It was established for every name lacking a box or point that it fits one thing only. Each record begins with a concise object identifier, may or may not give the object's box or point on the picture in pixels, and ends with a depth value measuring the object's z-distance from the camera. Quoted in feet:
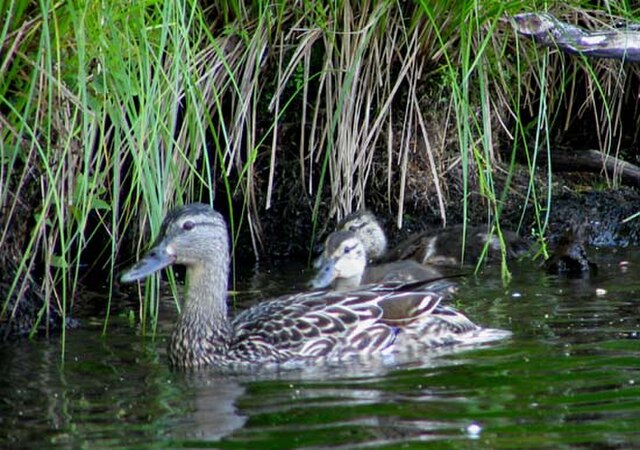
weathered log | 53.52
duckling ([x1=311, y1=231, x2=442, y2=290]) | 50.96
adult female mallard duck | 42.04
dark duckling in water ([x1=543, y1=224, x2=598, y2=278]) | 56.44
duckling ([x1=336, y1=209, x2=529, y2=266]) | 57.77
